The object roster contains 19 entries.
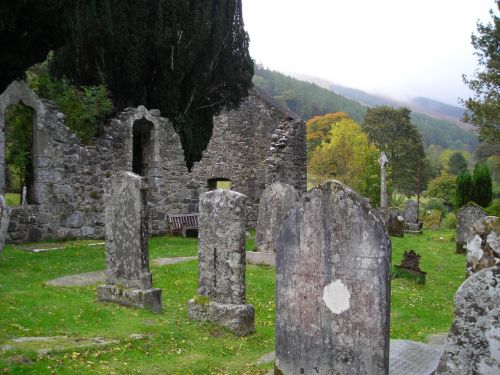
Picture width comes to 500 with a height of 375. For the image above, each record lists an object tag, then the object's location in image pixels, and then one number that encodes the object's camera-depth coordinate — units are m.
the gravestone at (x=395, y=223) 20.14
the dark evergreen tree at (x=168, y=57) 14.90
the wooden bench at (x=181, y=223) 16.38
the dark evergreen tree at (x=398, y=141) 51.16
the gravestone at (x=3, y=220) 7.24
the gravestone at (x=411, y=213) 23.72
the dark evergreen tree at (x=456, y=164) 59.67
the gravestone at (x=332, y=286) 4.26
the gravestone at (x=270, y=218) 11.66
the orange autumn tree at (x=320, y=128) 53.31
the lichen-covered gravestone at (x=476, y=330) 3.23
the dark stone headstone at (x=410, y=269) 11.28
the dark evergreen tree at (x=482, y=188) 25.66
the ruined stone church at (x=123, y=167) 12.94
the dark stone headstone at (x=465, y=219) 16.42
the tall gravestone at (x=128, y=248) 7.41
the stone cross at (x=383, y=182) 21.94
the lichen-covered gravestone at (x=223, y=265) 6.95
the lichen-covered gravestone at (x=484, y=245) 5.54
